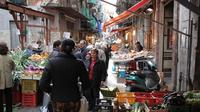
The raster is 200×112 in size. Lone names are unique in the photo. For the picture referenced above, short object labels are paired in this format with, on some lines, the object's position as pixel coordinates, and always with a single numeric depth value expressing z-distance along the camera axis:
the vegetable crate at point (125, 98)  5.91
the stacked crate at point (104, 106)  5.27
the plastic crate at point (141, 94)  6.25
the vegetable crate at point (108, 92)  6.85
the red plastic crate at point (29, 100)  8.02
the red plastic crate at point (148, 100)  5.71
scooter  8.24
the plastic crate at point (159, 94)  6.24
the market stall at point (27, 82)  8.02
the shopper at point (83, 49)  9.39
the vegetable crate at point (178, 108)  4.49
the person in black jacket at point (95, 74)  6.93
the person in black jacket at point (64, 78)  4.09
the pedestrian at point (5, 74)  6.32
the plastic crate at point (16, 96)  8.13
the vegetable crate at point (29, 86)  8.03
